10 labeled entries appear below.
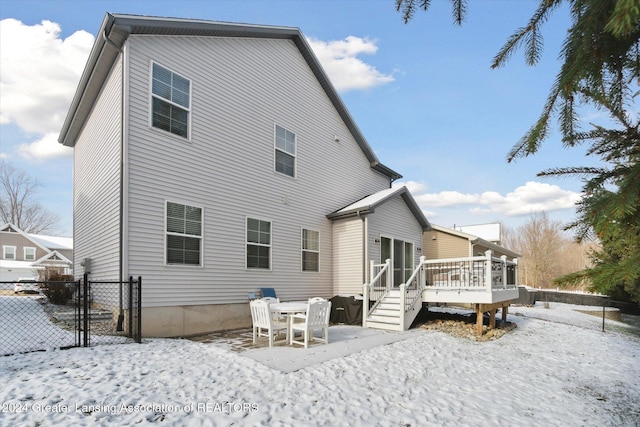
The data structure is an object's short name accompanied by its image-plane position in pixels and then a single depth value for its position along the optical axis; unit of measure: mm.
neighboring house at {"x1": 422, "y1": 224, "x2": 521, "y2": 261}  20969
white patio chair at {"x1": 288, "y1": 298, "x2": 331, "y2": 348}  7719
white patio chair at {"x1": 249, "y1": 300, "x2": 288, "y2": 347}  7609
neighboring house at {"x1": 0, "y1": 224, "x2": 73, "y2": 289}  30625
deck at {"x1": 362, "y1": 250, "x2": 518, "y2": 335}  10366
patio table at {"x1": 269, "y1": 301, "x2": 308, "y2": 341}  7820
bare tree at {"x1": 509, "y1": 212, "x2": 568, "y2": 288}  41156
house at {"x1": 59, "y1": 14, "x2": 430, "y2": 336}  8523
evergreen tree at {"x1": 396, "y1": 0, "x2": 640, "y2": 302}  1437
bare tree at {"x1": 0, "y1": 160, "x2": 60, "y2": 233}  38188
